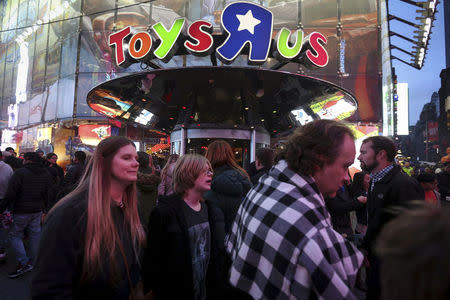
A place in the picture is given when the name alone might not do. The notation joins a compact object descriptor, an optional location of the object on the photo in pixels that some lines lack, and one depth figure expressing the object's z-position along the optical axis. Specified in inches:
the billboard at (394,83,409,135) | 1501.0
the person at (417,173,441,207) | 229.0
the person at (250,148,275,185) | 198.4
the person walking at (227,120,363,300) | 48.7
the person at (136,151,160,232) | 160.7
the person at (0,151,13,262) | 239.3
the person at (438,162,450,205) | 341.4
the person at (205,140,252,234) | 131.6
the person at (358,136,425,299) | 118.3
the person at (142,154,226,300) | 93.0
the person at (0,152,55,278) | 198.8
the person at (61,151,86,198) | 245.8
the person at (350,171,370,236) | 181.0
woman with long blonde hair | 61.9
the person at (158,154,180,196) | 192.4
